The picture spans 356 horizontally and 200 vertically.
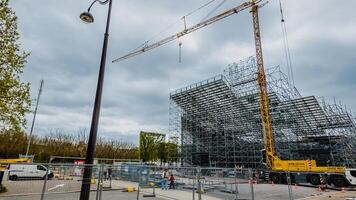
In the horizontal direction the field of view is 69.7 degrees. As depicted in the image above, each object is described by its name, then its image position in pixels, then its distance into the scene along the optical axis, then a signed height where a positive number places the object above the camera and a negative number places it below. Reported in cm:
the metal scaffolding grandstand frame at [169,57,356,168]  3725 +702
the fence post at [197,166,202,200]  1024 -28
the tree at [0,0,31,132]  1057 +358
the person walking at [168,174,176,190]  1647 -86
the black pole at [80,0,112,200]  638 +74
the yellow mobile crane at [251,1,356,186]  2300 +92
